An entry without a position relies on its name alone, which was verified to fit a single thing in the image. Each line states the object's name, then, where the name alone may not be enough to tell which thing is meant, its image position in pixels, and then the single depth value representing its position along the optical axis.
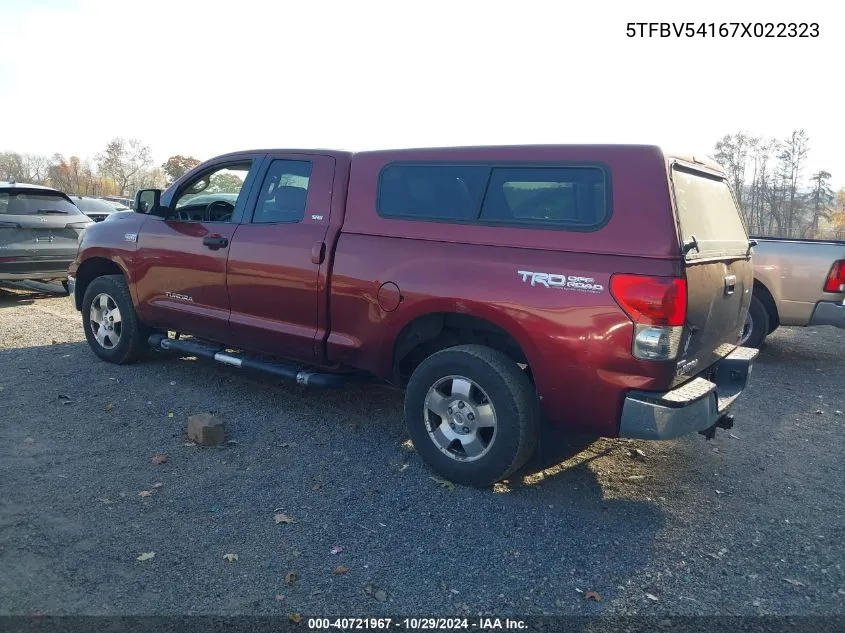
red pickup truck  3.45
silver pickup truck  7.18
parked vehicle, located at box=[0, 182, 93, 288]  9.14
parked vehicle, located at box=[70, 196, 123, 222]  17.38
